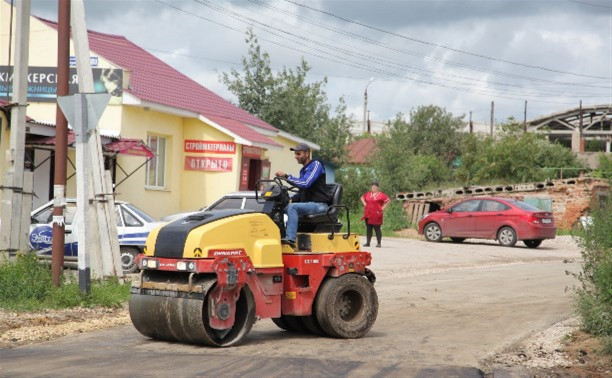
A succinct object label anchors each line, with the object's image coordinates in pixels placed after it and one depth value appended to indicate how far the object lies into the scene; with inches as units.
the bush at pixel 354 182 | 1952.5
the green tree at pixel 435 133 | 2888.8
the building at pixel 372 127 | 3799.2
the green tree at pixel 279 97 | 1930.4
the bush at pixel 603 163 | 1775.2
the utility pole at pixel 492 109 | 3347.7
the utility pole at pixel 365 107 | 3344.0
